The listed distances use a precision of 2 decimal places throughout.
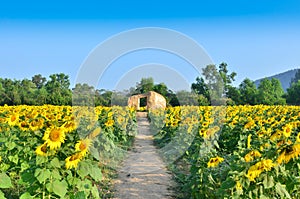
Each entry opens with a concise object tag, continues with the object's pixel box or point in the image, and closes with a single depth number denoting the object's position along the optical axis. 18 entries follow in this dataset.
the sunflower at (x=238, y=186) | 3.51
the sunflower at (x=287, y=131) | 4.70
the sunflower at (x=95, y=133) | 4.77
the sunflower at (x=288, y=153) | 3.20
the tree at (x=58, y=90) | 31.51
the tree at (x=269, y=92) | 37.20
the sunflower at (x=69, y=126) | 4.22
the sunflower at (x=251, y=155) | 3.65
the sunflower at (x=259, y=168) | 3.34
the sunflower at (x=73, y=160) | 3.68
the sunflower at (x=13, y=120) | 6.51
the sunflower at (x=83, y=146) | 3.77
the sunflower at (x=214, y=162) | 4.50
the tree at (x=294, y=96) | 39.68
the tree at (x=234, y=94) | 37.85
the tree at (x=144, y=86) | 36.95
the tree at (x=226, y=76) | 41.75
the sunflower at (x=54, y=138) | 3.79
